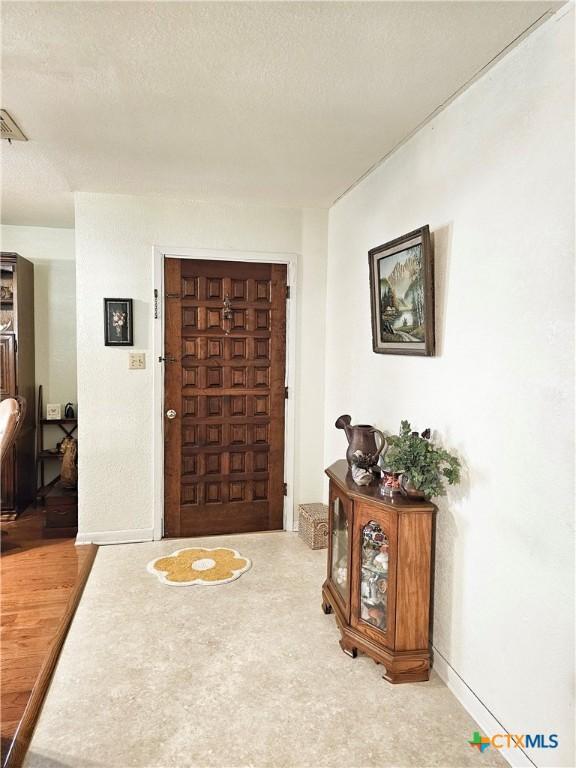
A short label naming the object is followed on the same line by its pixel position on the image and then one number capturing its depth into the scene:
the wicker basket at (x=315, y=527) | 3.80
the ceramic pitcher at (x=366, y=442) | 2.71
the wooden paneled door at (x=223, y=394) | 3.90
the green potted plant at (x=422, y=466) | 2.22
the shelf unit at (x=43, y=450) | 4.77
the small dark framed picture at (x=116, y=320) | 3.77
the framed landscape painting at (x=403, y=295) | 2.39
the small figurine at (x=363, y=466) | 2.61
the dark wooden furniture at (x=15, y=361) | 4.36
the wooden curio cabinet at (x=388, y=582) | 2.24
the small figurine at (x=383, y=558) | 2.32
